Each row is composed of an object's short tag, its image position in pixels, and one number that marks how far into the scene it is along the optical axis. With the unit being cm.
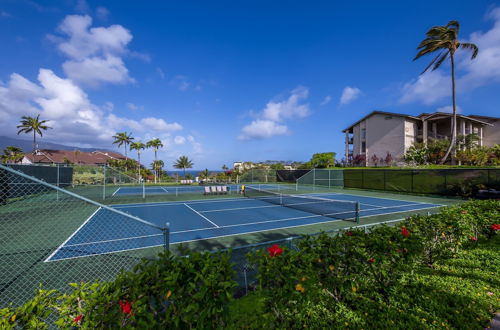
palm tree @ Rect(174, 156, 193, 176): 5569
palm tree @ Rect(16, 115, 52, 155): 4031
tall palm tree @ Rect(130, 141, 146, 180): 4969
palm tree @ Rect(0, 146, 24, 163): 3156
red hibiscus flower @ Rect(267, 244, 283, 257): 233
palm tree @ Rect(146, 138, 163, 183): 5259
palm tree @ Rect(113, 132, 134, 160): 4962
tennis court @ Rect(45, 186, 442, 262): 704
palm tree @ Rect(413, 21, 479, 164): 2183
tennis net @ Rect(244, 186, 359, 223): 1095
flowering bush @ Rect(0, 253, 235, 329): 159
